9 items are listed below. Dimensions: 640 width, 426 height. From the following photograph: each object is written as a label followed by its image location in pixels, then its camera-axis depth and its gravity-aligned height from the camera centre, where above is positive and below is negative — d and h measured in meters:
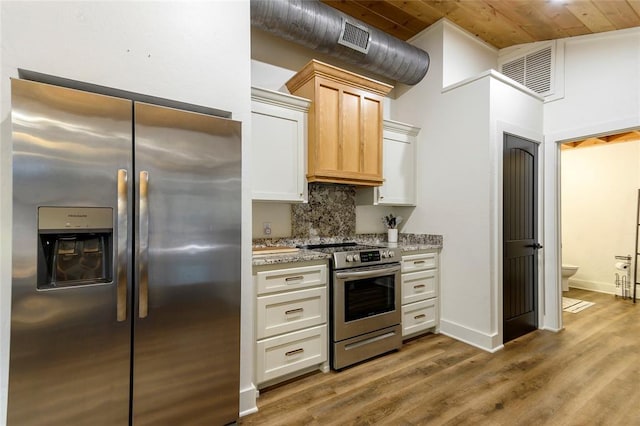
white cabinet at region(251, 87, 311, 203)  2.52 +0.59
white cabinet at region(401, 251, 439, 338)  3.01 -0.80
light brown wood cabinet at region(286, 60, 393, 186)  2.72 +0.86
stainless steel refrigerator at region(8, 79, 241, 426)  1.29 -0.23
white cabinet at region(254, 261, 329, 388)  2.14 -0.78
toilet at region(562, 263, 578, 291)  4.65 -0.84
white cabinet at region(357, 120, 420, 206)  3.29 +0.51
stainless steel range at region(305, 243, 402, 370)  2.44 -0.75
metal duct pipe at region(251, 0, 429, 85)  2.45 +1.61
